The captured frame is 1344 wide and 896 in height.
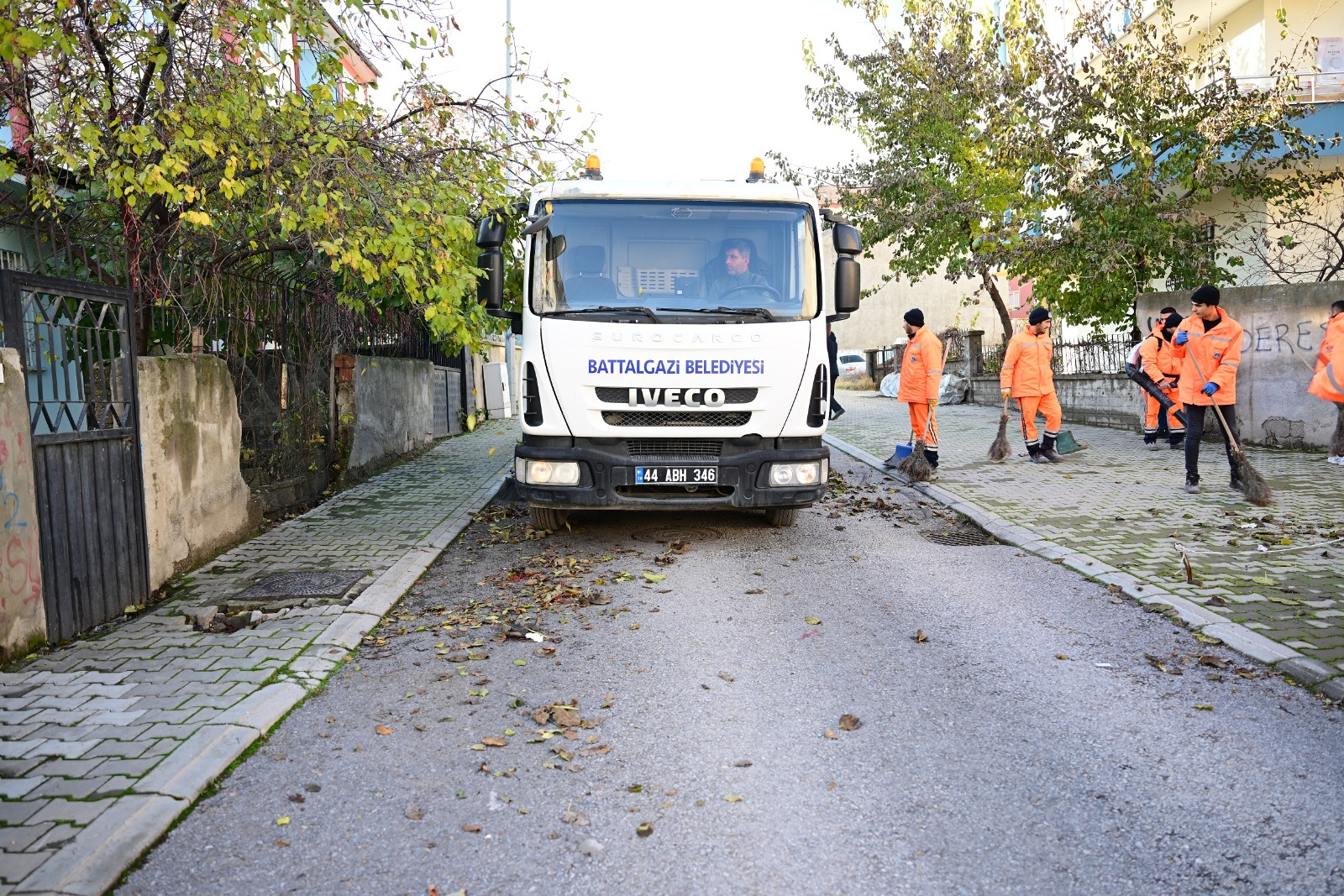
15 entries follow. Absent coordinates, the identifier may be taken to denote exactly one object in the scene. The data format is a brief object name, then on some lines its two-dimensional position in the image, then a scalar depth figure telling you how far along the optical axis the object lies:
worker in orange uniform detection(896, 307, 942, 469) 10.81
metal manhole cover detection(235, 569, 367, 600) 6.15
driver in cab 7.43
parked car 37.37
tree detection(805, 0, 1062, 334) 16.70
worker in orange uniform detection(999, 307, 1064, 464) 12.12
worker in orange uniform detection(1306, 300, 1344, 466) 10.38
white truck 7.15
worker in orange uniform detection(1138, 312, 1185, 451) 12.99
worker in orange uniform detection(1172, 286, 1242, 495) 9.29
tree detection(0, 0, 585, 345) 6.08
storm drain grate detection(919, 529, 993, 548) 7.95
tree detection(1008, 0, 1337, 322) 14.78
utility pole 21.02
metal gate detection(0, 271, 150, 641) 5.04
